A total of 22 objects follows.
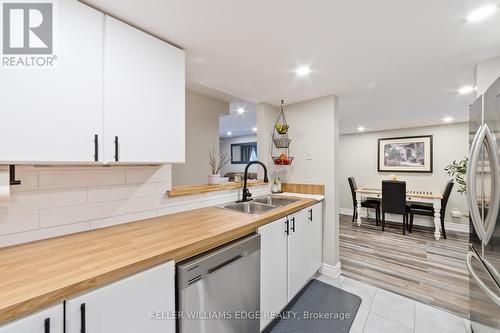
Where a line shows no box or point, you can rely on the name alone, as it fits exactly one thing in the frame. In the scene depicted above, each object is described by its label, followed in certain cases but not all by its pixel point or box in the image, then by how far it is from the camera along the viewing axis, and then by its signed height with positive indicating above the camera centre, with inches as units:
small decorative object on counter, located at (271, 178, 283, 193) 110.8 -10.4
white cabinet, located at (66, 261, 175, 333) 29.2 -21.5
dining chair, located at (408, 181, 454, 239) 148.7 -32.0
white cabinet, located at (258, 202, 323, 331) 62.9 -31.9
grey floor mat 68.8 -52.0
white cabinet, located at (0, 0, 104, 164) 35.0 +12.3
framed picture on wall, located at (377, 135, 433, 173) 178.2 +10.5
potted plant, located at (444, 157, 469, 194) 91.2 -1.8
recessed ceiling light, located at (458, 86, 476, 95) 90.9 +33.7
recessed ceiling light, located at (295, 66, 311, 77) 73.6 +34.0
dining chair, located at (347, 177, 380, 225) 177.5 -31.8
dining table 150.3 -24.7
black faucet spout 89.0 -11.4
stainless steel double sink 84.0 -16.0
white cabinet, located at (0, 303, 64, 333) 24.2 -18.7
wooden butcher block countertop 27.0 -15.5
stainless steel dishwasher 41.4 -27.5
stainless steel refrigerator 44.9 -8.6
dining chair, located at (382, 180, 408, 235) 155.1 -23.7
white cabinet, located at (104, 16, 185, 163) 45.9 +16.7
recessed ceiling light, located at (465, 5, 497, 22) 45.1 +33.5
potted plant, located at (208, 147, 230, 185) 88.3 -4.0
